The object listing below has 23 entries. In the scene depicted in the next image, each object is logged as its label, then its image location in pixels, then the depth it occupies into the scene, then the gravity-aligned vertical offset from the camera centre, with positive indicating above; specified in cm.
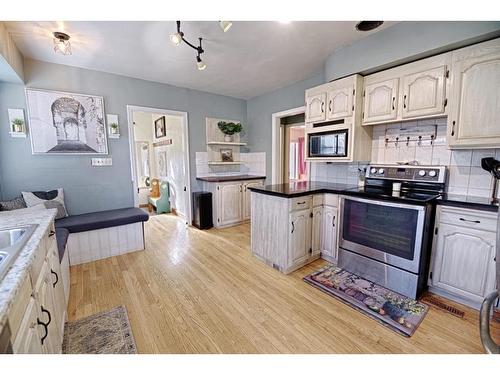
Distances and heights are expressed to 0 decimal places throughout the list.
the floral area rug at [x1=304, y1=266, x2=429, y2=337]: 165 -122
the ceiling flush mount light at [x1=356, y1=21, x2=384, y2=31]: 204 +131
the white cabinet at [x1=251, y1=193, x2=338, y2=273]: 229 -78
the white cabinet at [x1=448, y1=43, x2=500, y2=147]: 171 +49
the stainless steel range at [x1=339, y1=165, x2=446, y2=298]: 186 -62
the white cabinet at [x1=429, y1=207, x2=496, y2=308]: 166 -78
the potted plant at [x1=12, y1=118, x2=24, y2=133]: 257 +45
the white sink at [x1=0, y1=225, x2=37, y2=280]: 86 -40
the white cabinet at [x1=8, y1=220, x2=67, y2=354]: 78 -68
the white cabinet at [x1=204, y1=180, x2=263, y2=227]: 391 -75
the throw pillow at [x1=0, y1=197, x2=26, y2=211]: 236 -47
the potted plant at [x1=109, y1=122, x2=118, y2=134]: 316 +51
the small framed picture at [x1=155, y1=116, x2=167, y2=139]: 498 +82
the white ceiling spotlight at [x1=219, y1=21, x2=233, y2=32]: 146 +93
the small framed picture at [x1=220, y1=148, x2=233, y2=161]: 448 +16
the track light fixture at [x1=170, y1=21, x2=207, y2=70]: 183 +107
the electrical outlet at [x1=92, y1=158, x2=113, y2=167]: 309 +0
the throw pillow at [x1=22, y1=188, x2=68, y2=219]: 255 -45
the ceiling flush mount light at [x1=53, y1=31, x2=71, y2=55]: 209 +121
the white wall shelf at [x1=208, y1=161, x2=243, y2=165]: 427 -1
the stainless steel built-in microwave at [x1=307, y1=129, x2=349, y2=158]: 254 +21
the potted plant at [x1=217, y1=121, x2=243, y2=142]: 425 +66
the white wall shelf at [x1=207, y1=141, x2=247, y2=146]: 420 +36
